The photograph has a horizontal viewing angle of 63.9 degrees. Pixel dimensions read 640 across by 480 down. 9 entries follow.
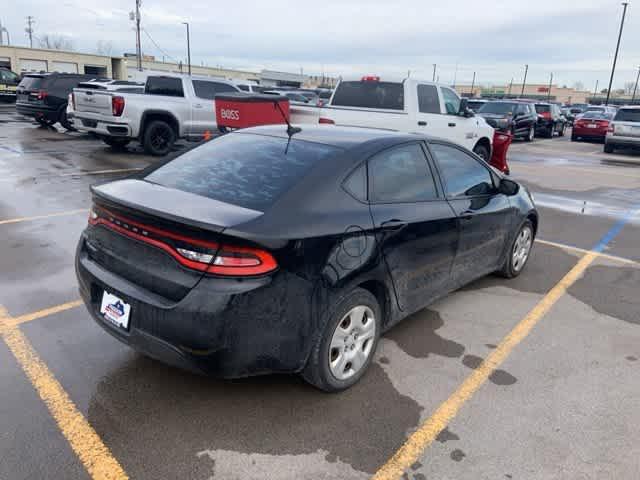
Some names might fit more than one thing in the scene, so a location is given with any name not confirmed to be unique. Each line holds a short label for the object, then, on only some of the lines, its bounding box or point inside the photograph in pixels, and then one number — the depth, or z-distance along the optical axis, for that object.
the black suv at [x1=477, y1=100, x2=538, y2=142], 20.08
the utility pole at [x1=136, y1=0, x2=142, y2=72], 52.38
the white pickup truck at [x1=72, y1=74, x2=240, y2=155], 11.40
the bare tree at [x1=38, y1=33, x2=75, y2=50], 100.64
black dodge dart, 2.55
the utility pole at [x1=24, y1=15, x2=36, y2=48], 99.93
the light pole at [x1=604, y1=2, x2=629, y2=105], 42.54
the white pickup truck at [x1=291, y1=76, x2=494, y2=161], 9.00
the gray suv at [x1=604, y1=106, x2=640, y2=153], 16.86
